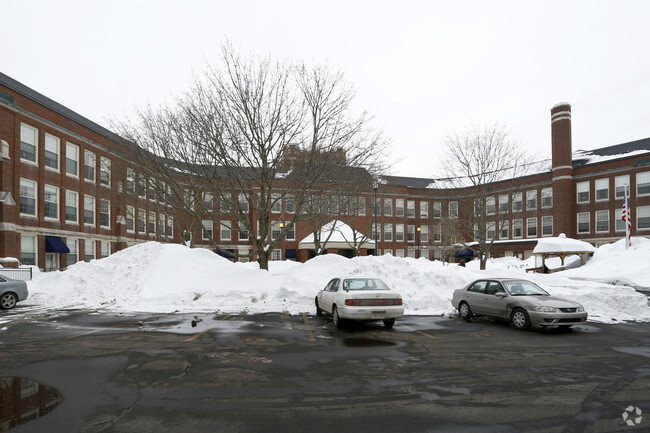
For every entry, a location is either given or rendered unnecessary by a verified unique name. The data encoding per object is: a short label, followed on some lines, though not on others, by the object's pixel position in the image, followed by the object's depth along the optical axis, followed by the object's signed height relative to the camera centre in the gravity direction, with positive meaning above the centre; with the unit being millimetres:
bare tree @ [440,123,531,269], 26578 +3430
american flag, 27245 -148
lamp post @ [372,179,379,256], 25864 +2469
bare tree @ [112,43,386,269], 20078 +4080
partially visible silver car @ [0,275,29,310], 15683 -2466
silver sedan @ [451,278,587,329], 11422 -2459
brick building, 28812 +2231
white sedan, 11578 -2273
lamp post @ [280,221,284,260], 51662 -3299
